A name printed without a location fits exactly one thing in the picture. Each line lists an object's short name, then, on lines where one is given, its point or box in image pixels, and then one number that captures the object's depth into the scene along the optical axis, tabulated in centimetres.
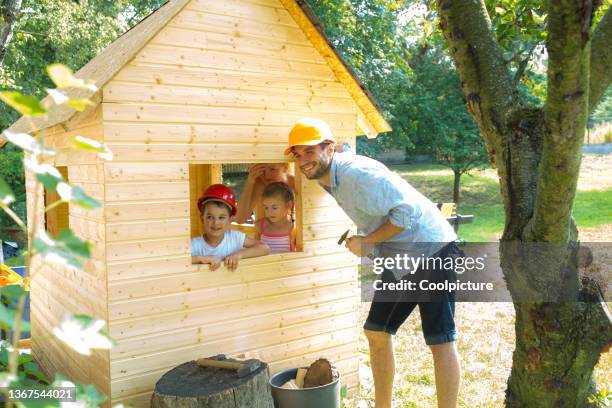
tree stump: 360
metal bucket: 432
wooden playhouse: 405
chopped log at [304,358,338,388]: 454
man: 394
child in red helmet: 469
